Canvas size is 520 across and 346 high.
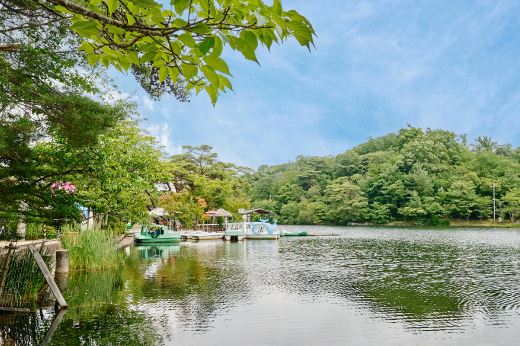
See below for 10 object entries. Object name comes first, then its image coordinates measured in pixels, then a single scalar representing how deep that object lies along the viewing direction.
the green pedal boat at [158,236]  21.02
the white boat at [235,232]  24.77
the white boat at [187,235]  24.03
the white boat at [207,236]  24.00
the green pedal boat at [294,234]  30.53
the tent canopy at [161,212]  24.22
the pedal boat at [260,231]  26.12
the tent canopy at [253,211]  29.53
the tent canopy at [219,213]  26.75
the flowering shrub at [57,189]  6.89
